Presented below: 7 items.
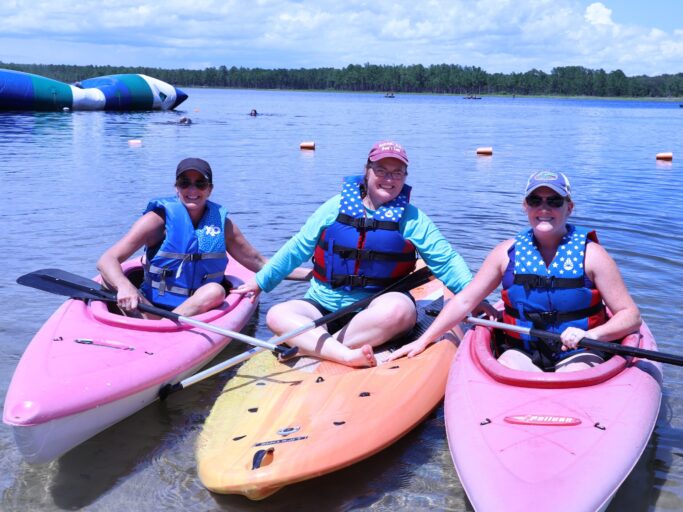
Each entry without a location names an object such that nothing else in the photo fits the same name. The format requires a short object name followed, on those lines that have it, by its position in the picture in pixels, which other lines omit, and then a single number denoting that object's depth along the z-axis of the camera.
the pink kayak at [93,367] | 3.21
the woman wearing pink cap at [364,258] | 4.10
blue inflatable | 27.98
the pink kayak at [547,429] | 2.68
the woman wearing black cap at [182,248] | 4.47
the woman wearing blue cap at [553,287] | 3.50
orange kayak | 3.01
